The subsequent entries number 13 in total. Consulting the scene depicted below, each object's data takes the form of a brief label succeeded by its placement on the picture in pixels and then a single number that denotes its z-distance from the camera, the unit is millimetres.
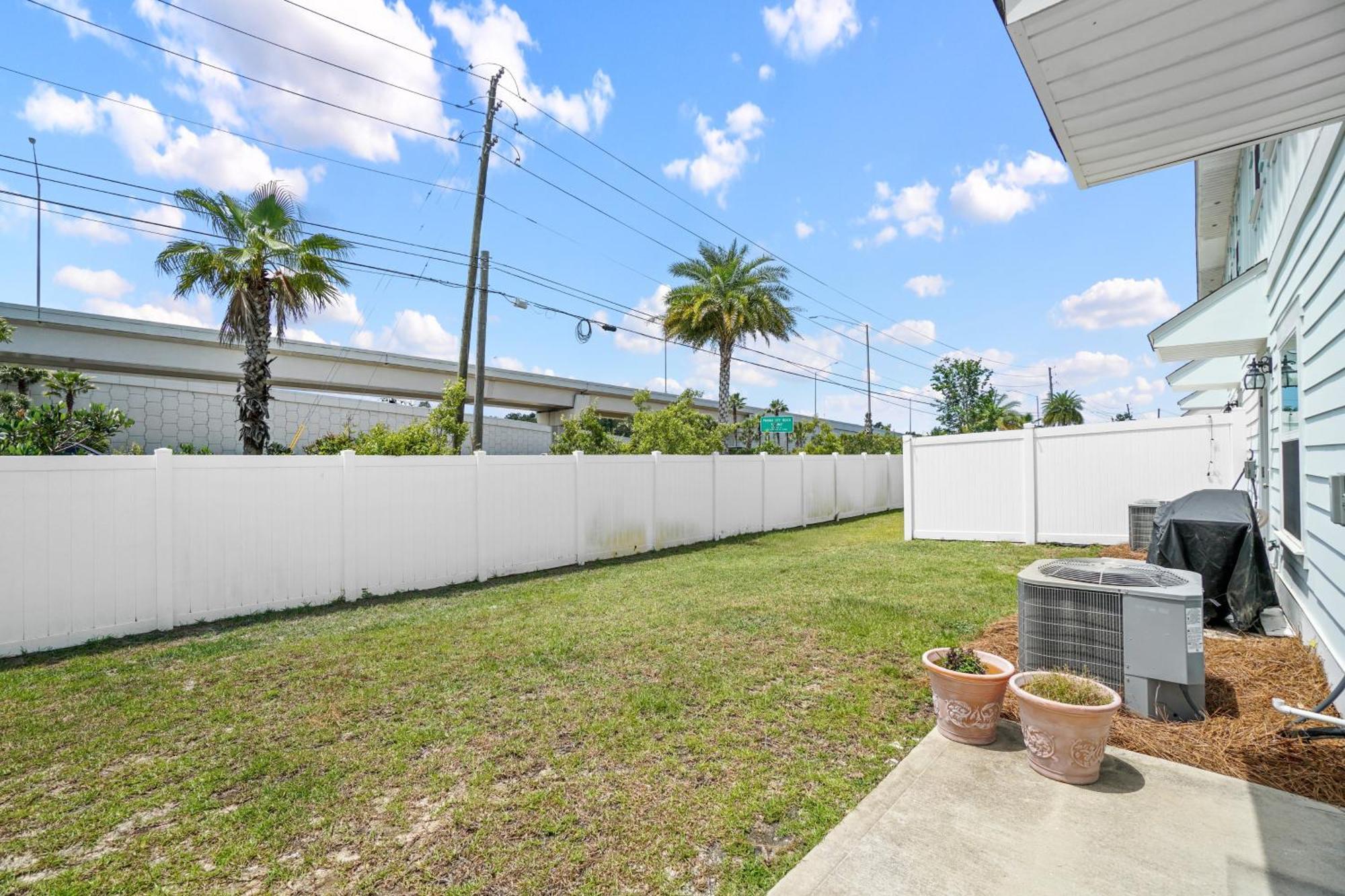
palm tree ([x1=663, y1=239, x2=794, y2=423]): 19516
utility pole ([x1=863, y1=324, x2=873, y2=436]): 31609
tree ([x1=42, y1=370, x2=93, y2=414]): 12047
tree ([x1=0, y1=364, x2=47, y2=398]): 12422
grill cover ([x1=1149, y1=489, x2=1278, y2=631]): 4738
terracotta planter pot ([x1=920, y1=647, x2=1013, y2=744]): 3055
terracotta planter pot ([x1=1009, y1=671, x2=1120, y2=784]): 2646
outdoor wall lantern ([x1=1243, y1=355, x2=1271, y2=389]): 5496
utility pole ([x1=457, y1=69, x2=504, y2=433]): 12312
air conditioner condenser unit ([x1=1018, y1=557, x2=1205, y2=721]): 3145
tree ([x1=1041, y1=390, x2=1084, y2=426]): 45312
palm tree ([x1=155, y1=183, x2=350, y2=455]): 9398
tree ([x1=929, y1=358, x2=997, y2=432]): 30984
